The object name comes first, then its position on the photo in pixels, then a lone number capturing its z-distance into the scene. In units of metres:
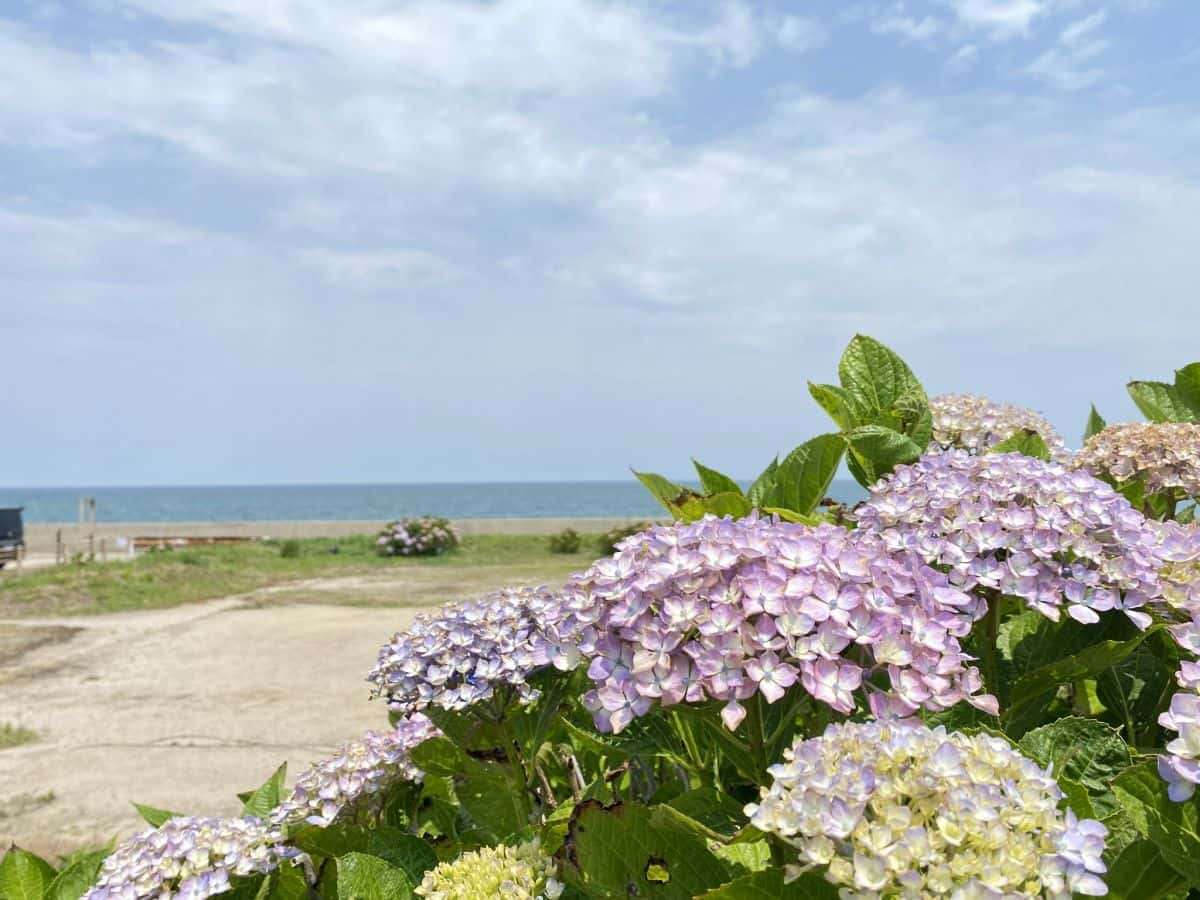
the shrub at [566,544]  24.28
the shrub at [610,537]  21.48
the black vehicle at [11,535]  22.52
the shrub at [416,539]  24.62
